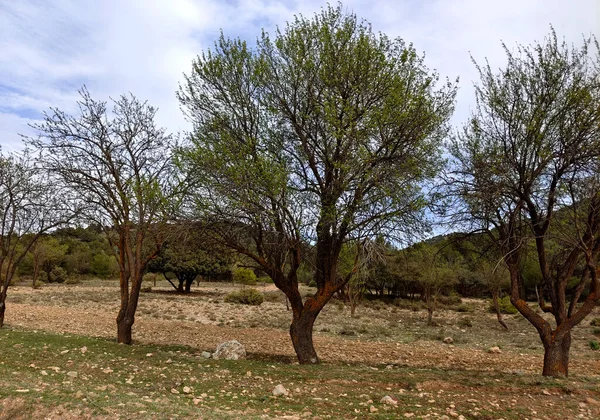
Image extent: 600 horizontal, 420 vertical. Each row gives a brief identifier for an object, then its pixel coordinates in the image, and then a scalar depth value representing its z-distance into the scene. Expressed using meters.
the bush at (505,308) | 36.62
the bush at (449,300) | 43.33
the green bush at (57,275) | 55.19
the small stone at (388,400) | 7.21
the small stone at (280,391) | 7.72
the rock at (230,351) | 11.94
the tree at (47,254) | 42.62
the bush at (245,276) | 53.50
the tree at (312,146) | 9.79
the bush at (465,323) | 26.93
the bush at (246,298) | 37.16
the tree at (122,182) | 11.98
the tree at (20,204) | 14.34
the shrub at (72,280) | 53.09
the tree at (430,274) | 27.48
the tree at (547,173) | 9.05
